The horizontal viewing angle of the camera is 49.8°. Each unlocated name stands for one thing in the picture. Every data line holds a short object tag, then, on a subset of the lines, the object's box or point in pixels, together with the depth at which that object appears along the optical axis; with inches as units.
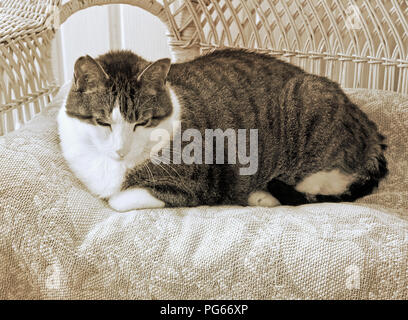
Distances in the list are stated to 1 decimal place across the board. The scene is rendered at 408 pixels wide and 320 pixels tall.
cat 43.7
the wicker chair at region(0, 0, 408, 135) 54.9
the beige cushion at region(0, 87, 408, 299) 34.0
